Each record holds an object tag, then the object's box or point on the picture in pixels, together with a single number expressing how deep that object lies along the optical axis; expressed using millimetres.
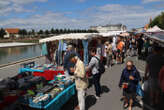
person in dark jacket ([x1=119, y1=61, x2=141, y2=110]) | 3869
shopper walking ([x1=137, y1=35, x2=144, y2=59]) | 11484
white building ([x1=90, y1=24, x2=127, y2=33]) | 102312
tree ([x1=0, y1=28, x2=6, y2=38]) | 81312
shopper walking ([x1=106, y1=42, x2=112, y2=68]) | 9202
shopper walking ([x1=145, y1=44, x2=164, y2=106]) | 3738
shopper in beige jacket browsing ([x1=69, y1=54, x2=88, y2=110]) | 3608
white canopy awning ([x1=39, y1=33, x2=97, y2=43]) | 7334
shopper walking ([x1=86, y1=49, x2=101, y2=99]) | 4531
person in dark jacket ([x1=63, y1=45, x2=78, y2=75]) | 4852
